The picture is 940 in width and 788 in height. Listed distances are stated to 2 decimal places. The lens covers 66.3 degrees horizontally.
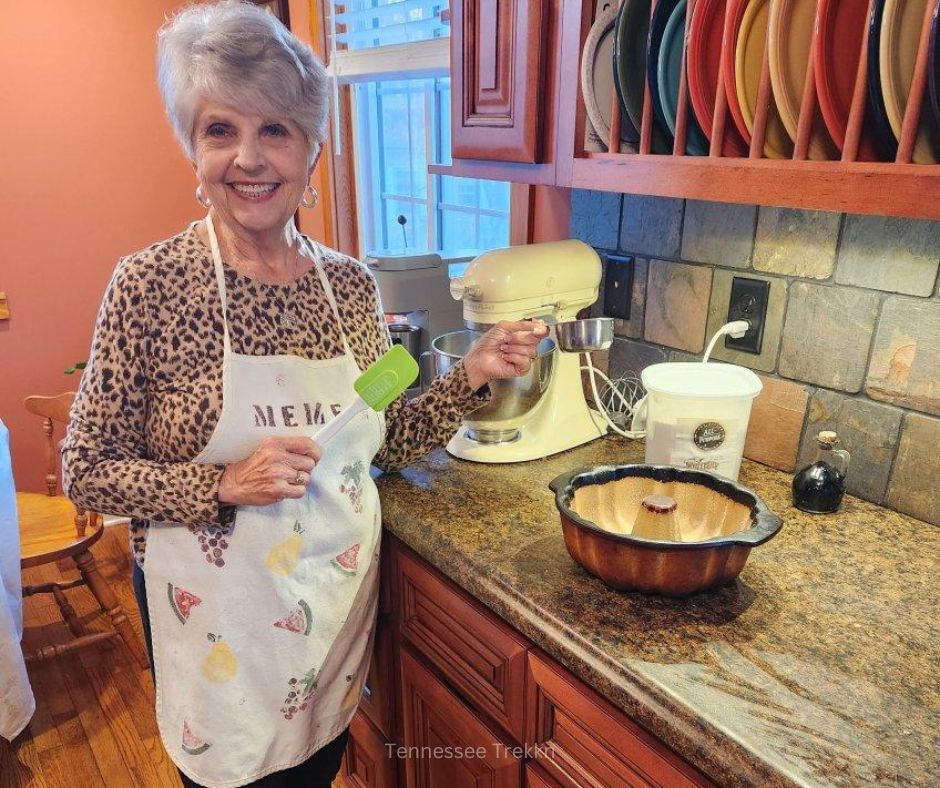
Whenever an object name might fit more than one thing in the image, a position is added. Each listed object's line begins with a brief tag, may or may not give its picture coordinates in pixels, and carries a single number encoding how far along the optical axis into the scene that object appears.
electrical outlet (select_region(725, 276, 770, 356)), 1.27
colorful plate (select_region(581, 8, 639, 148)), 1.09
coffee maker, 1.64
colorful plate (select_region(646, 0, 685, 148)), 1.00
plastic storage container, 1.13
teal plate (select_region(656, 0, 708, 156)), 0.99
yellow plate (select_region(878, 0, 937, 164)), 0.77
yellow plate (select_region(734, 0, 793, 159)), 0.90
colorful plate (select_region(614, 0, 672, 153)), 1.04
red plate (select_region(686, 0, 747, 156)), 0.94
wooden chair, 2.02
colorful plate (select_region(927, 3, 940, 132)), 0.71
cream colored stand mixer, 1.23
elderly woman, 0.99
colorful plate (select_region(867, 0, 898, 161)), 0.77
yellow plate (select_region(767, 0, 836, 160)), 0.85
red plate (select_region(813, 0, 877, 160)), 0.82
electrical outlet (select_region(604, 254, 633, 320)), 1.50
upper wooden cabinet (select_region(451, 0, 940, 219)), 0.77
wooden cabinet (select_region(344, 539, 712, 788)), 0.85
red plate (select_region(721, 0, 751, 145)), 0.90
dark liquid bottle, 1.13
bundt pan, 0.85
